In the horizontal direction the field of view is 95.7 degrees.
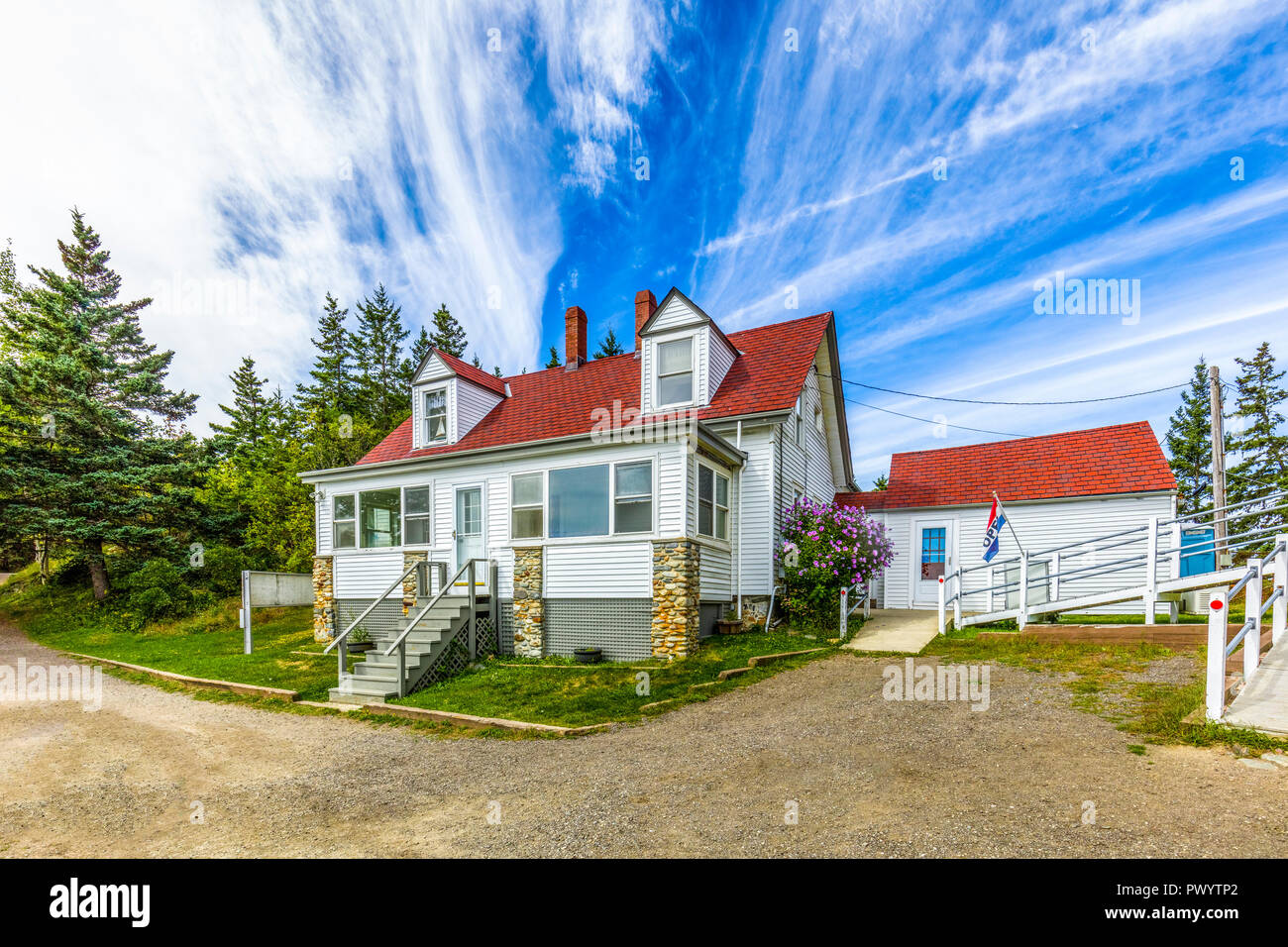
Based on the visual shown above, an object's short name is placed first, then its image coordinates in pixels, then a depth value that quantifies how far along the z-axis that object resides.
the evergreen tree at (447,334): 41.06
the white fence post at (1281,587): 7.87
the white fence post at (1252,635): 6.48
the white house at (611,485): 11.73
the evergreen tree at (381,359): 36.28
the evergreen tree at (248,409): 39.19
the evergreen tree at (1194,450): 32.72
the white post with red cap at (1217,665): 5.46
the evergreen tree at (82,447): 21.34
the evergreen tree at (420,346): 40.22
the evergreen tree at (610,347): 36.22
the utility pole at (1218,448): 17.12
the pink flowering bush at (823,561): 13.22
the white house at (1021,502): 15.33
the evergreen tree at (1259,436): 31.66
